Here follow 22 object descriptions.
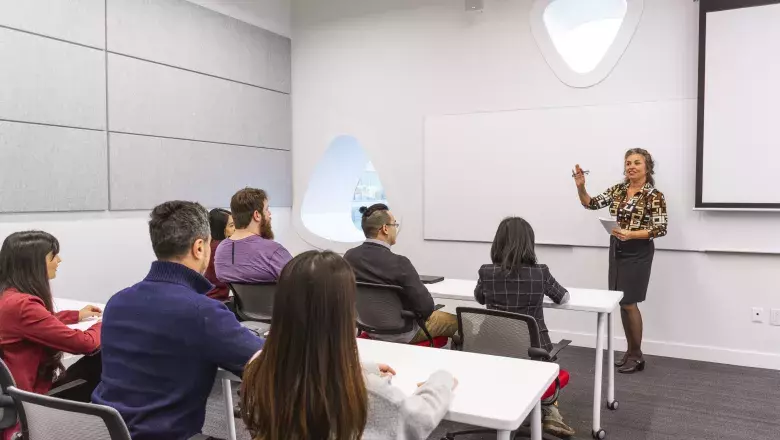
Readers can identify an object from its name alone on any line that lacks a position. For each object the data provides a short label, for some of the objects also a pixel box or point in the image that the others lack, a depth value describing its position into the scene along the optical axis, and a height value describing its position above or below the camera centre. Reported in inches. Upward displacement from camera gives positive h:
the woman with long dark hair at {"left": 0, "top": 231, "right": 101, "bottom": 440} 78.4 -16.7
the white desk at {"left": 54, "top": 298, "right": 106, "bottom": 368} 93.7 -22.1
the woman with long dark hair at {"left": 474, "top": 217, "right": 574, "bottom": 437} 105.8 -13.3
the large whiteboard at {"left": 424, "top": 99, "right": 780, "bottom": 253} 168.4 +10.2
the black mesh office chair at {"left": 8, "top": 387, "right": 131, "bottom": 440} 50.4 -19.7
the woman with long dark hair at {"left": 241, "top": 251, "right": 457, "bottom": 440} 45.8 -13.0
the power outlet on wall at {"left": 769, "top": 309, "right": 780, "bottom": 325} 160.1 -30.8
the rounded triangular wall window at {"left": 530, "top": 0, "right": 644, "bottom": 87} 180.4 +53.8
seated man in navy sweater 58.4 -15.3
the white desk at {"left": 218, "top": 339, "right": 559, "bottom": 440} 58.2 -20.9
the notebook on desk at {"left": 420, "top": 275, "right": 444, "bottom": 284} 140.3 -18.8
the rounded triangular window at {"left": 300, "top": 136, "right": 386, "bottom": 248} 241.6 +3.7
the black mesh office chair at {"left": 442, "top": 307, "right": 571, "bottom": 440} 94.0 -22.4
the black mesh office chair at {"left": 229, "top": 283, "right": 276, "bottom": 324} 121.8 -21.0
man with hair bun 112.0 -12.3
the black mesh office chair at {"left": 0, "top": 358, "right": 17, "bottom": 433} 69.8 -24.7
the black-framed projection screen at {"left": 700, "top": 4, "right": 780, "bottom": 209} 155.5 +25.7
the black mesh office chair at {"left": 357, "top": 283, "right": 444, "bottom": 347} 112.0 -21.3
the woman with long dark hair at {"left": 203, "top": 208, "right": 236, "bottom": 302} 140.6 -8.5
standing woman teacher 155.9 -9.6
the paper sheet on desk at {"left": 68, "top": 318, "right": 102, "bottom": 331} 101.9 -22.0
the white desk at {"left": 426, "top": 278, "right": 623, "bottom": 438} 114.8 -20.0
